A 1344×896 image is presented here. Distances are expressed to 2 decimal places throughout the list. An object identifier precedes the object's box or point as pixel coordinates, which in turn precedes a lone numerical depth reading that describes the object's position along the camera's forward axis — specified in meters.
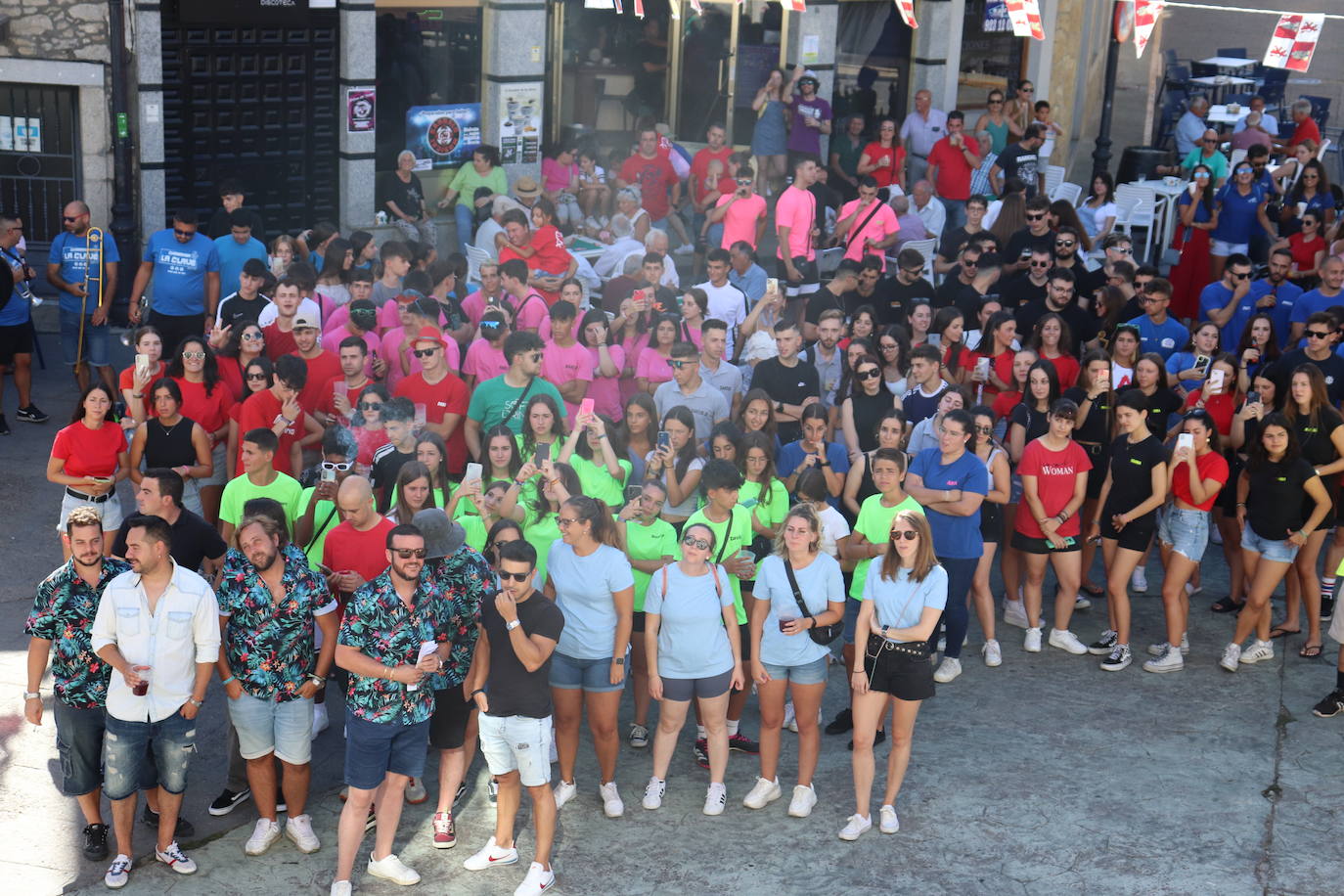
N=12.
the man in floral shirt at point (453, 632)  7.27
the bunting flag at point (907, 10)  14.80
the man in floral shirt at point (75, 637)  7.02
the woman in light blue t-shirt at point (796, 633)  7.80
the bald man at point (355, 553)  7.72
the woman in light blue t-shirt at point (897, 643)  7.71
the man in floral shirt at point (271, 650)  7.16
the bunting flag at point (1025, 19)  14.48
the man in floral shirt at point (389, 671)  6.93
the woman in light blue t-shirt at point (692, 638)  7.72
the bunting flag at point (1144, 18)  14.87
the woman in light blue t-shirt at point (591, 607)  7.64
